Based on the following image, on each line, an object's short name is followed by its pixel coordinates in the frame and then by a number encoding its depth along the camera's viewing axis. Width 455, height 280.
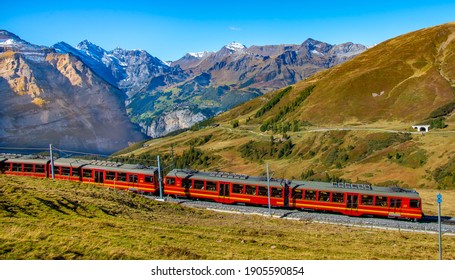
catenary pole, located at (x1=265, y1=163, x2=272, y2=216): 47.61
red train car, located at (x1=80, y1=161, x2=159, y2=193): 56.94
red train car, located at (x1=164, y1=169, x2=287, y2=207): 51.41
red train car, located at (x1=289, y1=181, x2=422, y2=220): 47.41
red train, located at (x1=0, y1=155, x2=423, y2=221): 48.19
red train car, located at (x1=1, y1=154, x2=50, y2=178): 61.88
